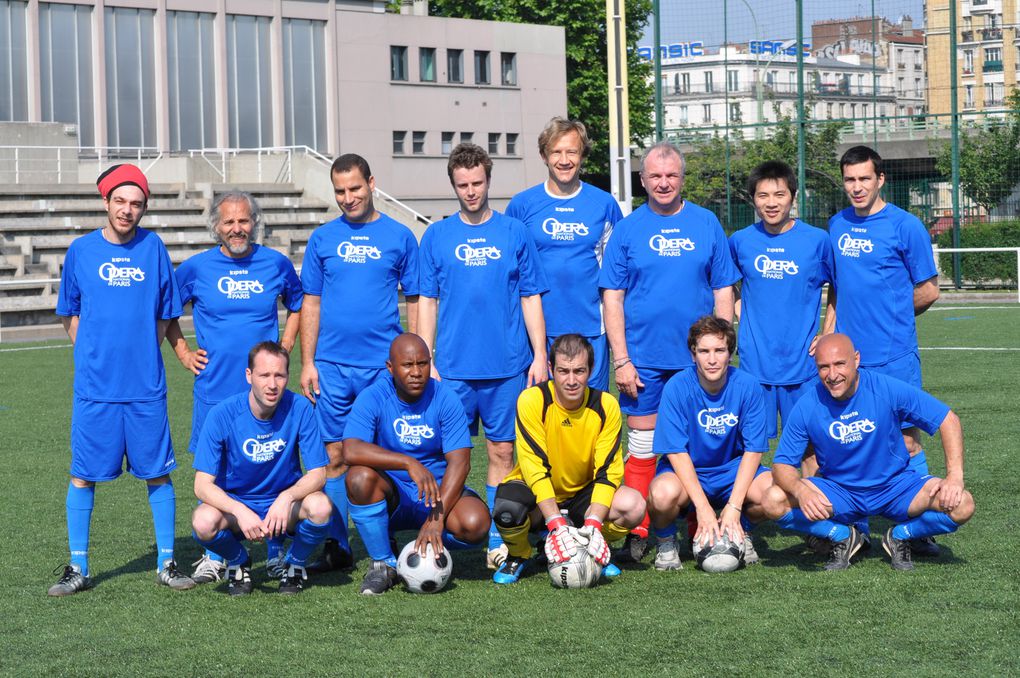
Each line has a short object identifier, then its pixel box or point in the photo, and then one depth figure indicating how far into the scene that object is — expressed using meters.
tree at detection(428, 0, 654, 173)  47.94
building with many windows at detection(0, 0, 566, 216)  36.22
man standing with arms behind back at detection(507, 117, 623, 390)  6.48
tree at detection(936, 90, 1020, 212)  26.53
